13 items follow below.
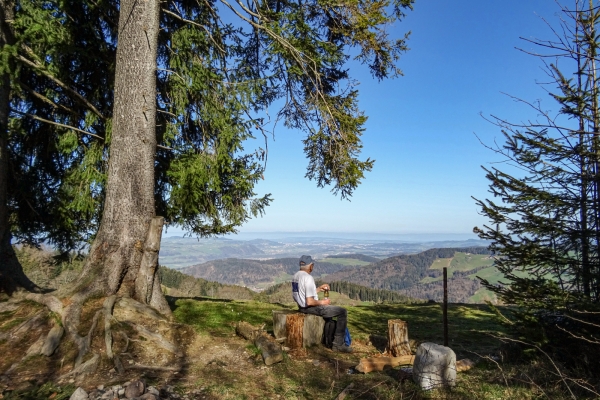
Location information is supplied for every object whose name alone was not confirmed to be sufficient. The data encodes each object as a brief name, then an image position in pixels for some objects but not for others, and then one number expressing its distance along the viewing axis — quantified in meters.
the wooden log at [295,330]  6.59
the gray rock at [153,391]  4.12
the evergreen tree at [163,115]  6.73
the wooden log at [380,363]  5.60
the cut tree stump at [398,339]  6.66
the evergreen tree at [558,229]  4.82
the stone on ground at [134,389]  4.04
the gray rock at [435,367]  4.57
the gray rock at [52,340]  5.11
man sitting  6.95
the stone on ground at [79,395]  3.94
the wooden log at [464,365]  5.74
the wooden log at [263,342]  5.72
